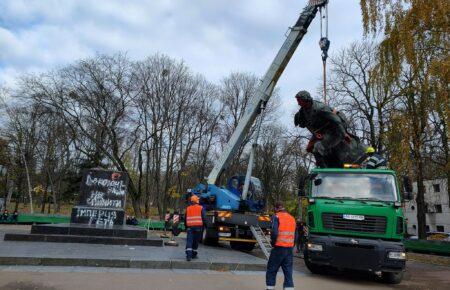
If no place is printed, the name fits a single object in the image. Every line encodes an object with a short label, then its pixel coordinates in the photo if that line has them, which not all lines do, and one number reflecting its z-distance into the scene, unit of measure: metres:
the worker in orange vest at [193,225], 11.12
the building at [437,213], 58.47
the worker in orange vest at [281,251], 7.80
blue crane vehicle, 15.93
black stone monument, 16.89
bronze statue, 12.51
